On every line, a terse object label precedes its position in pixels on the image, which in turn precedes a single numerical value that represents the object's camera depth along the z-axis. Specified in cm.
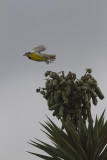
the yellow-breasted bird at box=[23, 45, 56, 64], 1472
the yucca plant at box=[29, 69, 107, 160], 1218
